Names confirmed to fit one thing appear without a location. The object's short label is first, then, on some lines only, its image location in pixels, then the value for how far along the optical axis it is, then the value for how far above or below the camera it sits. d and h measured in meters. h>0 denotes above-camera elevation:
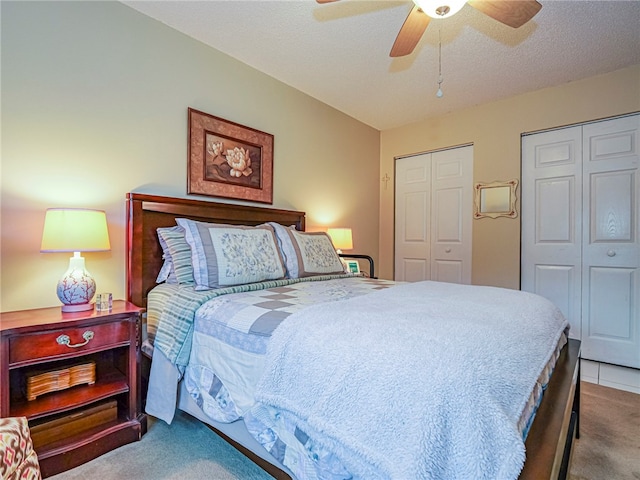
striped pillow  1.97 -0.10
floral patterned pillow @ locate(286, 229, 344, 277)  2.36 -0.12
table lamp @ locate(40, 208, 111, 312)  1.54 -0.03
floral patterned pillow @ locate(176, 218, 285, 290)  1.81 -0.11
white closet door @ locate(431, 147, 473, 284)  3.70 +0.31
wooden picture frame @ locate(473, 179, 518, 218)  3.36 +0.45
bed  0.94 -0.58
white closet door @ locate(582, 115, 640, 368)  2.78 -0.01
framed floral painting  2.43 +0.65
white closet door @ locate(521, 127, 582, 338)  3.05 +0.22
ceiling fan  1.49 +1.14
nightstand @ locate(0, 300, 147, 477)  1.37 -0.72
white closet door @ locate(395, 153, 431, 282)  4.04 +0.29
